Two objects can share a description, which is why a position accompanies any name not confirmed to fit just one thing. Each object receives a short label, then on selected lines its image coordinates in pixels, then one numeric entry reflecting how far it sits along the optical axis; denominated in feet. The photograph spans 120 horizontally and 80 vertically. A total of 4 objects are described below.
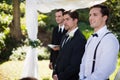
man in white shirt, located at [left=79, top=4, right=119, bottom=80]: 12.25
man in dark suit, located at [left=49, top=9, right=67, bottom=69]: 19.72
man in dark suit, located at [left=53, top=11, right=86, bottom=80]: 14.69
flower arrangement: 24.94
